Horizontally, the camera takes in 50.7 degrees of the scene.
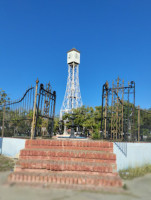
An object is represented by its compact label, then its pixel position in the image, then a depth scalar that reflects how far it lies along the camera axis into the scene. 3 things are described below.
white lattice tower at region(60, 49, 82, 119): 43.10
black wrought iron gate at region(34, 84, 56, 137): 6.66
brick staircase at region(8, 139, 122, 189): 3.62
